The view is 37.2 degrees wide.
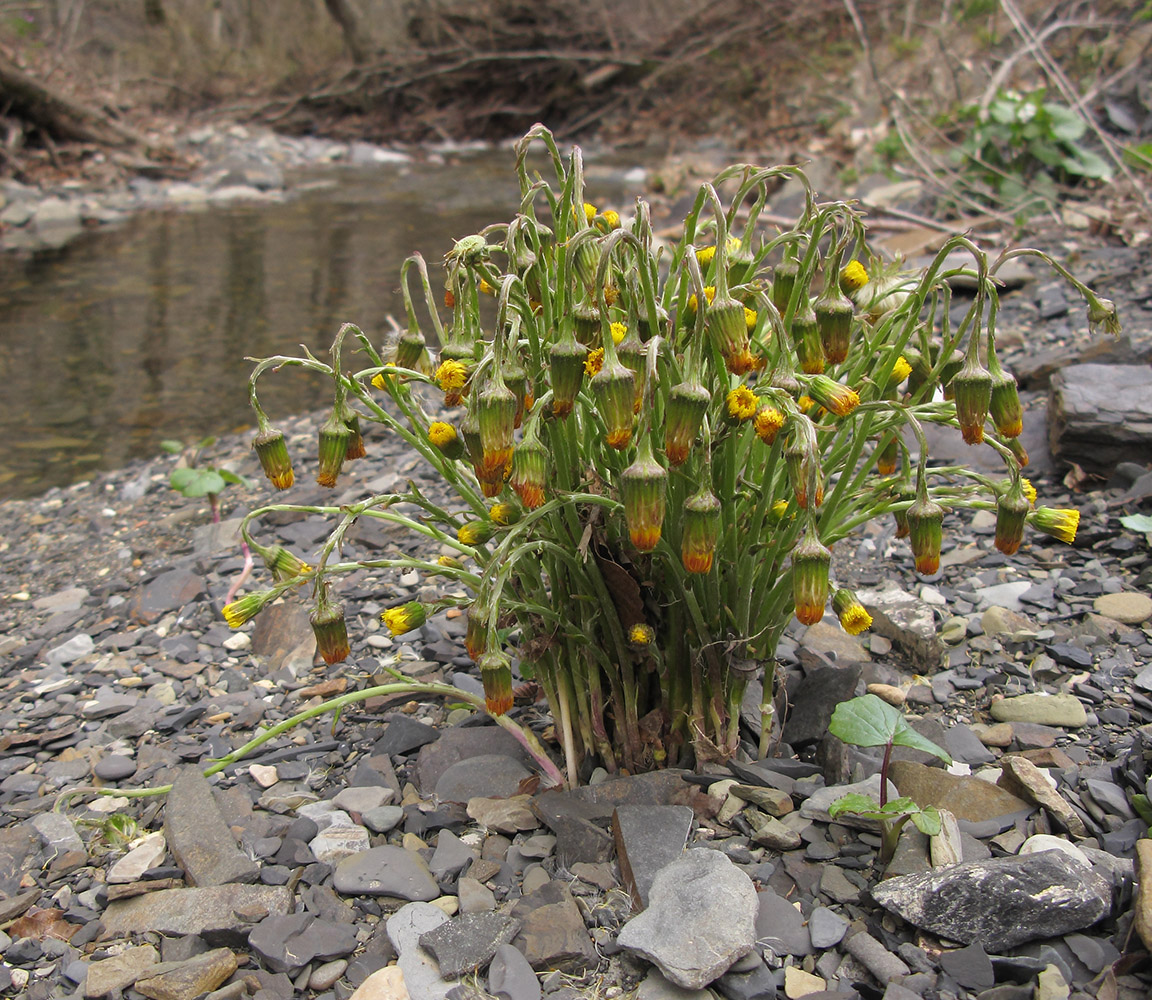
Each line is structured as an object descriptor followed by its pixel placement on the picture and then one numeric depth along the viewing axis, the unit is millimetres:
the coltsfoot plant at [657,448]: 366
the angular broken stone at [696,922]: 366
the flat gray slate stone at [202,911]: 392
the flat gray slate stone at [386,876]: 404
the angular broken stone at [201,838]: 413
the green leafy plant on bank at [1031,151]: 1093
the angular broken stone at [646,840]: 393
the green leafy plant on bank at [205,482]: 652
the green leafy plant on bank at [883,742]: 382
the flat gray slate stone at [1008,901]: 367
